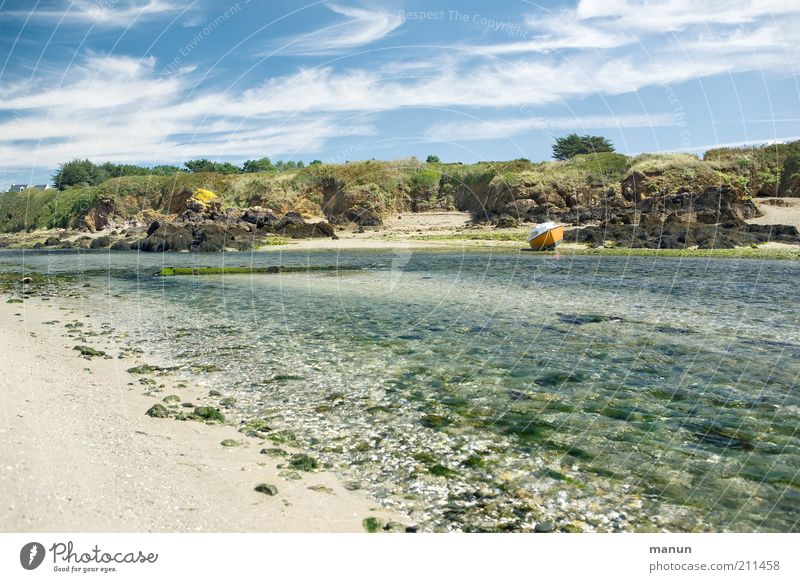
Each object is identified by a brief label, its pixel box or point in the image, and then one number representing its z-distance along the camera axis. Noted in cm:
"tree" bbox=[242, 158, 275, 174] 12531
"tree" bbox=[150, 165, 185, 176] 11931
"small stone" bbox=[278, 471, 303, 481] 796
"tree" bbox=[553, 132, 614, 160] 9862
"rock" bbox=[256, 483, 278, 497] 737
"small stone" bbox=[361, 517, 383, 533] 669
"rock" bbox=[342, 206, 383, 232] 7892
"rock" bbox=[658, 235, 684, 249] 5272
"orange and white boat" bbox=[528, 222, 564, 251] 5428
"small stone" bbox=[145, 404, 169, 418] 1027
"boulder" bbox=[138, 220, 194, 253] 6831
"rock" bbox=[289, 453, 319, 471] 830
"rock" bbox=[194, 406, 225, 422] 1037
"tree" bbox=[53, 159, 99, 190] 12675
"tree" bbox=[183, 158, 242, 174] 12688
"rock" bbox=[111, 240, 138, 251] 7334
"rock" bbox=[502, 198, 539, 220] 7294
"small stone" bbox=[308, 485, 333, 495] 759
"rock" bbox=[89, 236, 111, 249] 7715
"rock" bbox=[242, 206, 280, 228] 7800
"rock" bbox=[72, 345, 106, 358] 1516
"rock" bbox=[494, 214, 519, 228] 6909
